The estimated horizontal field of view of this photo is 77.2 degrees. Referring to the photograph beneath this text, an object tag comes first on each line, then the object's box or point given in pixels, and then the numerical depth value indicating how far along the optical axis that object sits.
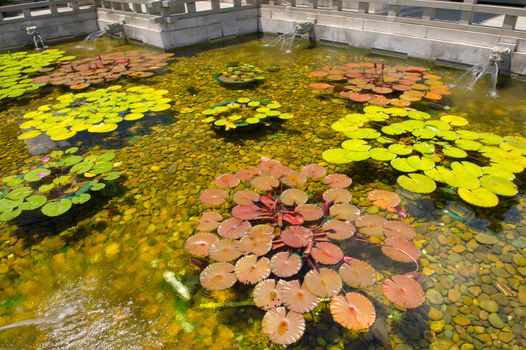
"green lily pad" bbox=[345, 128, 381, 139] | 4.85
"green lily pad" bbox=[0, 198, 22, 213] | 3.83
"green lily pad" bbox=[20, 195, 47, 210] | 3.82
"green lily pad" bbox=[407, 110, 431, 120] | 5.34
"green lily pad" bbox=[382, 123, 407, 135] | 4.88
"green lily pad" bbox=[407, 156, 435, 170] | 4.08
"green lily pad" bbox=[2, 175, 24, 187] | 4.34
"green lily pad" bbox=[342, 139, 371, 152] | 4.54
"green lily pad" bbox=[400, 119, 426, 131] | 4.99
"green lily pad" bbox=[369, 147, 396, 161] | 4.30
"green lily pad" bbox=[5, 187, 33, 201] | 4.01
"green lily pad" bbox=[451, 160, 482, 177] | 3.90
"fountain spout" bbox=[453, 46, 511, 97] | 6.75
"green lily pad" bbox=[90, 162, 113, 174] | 4.51
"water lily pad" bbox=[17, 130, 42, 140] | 5.60
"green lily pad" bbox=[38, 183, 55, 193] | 4.10
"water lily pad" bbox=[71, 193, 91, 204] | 3.94
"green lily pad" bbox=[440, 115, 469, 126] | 5.10
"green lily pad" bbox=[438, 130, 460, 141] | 4.66
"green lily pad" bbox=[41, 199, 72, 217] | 3.70
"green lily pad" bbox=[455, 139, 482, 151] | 4.40
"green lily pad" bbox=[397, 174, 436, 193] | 3.71
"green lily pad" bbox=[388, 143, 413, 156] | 4.37
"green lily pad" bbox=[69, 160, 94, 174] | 4.48
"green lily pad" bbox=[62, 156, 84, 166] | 4.66
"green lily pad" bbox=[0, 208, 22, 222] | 3.71
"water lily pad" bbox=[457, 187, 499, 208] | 3.45
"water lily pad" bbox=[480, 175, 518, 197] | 3.61
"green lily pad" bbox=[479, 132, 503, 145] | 4.57
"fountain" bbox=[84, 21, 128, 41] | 11.33
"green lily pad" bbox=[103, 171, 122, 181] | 4.41
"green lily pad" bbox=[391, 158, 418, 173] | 4.05
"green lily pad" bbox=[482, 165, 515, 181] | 3.85
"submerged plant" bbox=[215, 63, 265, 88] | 7.37
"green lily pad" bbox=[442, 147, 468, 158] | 4.23
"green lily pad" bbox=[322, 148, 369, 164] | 4.34
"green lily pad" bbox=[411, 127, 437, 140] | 4.71
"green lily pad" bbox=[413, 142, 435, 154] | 4.38
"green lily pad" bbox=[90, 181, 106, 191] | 4.18
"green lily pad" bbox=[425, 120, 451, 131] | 4.95
